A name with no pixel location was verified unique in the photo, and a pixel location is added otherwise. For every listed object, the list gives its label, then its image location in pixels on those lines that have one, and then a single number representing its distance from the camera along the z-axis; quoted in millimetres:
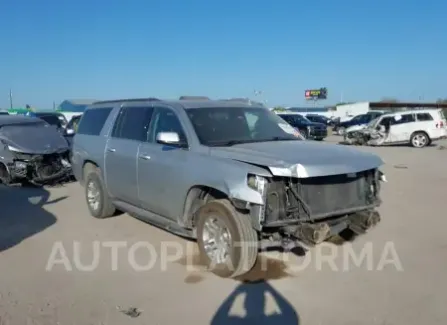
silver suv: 4715
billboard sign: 84294
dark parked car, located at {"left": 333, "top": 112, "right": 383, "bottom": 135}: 31302
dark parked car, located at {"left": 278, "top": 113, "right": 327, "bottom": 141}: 29030
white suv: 23312
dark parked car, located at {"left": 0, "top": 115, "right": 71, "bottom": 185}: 11156
